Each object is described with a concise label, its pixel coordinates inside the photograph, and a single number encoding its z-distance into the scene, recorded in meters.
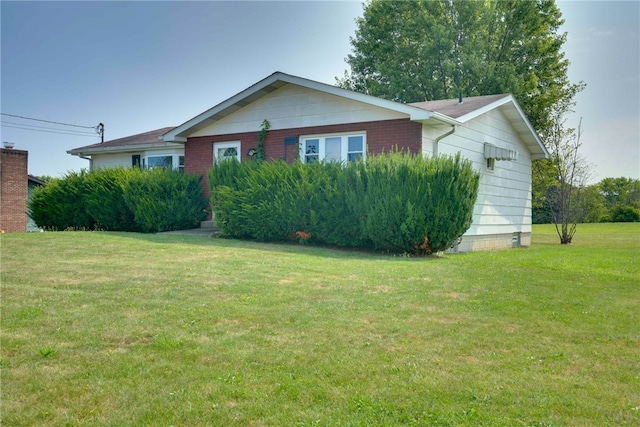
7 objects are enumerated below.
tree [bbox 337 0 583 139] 26.84
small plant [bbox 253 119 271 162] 15.09
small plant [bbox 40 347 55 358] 3.88
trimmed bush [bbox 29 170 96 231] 15.83
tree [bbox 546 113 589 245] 21.66
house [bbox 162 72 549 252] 12.97
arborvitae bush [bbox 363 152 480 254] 10.39
